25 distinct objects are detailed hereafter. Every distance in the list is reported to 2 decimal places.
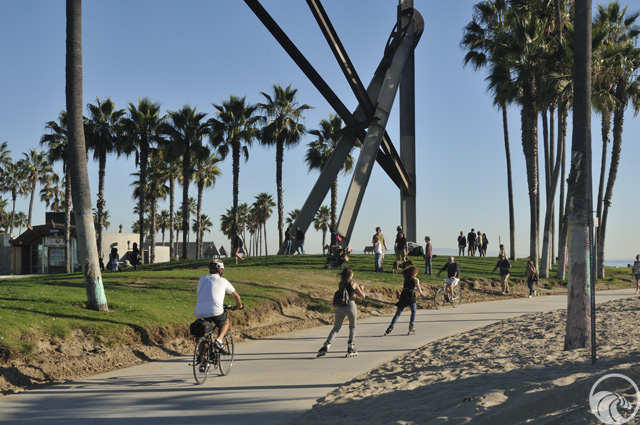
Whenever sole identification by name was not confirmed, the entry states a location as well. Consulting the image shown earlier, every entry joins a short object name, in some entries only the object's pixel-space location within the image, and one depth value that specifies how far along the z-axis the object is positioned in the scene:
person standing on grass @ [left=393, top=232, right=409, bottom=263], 28.03
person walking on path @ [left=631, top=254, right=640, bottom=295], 27.25
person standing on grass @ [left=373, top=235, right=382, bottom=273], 26.64
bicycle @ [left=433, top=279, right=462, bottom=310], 22.12
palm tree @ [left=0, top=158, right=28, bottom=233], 90.31
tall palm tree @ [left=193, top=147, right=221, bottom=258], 63.94
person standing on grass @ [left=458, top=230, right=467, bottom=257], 46.06
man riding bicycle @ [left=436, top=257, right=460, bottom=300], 21.61
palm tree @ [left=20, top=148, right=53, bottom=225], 89.25
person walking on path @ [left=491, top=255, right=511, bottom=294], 26.56
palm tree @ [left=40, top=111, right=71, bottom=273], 46.50
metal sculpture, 31.52
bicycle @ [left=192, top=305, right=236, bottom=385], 9.24
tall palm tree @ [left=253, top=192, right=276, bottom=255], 111.62
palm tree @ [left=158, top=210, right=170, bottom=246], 117.04
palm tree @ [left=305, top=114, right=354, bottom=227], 50.78
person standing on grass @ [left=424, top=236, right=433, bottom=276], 27.05
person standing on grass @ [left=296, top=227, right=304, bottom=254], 33.31
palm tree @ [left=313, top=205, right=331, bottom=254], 112.50
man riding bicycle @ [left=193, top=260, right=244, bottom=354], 9.45
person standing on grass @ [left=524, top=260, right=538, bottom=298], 26.55
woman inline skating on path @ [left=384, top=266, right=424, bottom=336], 14.82
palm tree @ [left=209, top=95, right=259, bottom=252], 45.94
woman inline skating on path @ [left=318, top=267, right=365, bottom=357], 11.85
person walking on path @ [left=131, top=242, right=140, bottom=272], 34.50
